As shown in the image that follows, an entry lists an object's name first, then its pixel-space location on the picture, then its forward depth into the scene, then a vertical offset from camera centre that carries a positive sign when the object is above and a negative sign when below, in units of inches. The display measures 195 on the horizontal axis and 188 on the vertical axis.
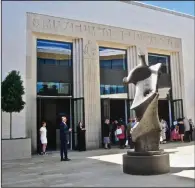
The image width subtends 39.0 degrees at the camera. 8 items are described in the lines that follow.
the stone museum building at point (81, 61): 538.0 +128.7
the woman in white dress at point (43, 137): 509.4 -30.6
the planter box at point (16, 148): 438.6 -44.6
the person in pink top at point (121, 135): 573.6 -32.9
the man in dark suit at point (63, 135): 390.6 -21.1
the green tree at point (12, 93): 443.5 +44.9
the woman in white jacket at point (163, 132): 644.4 -31.9
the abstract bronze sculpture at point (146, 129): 278.2 -10.9
